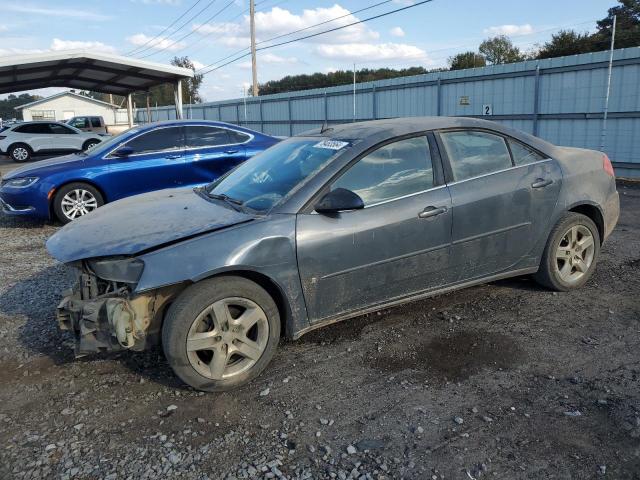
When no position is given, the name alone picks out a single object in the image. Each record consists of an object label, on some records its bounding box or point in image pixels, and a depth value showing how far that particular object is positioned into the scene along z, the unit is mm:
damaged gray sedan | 3256
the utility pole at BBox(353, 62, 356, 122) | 19731
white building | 54469
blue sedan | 7938
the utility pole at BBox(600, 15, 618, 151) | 11515
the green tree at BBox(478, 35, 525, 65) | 48812
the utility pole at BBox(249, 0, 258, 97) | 31692
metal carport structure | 15771
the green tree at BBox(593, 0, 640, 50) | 31722
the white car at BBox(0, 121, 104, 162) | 21609
